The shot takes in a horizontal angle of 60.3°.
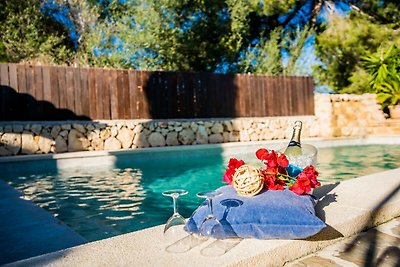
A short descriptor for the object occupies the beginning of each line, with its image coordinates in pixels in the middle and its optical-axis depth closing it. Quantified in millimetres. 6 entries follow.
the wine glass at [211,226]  1812
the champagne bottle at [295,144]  2701
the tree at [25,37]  13156
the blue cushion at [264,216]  1827
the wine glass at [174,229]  1850
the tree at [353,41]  14641
